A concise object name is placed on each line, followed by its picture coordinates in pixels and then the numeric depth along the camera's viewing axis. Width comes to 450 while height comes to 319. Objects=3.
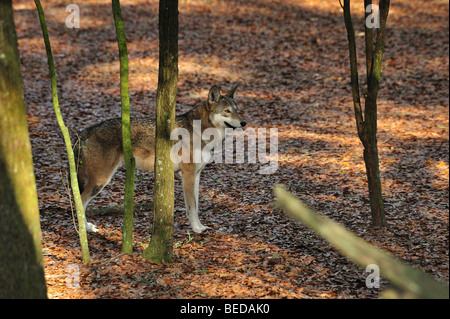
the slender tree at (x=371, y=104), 16.17
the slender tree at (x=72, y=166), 12.84
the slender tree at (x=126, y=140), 12.99
